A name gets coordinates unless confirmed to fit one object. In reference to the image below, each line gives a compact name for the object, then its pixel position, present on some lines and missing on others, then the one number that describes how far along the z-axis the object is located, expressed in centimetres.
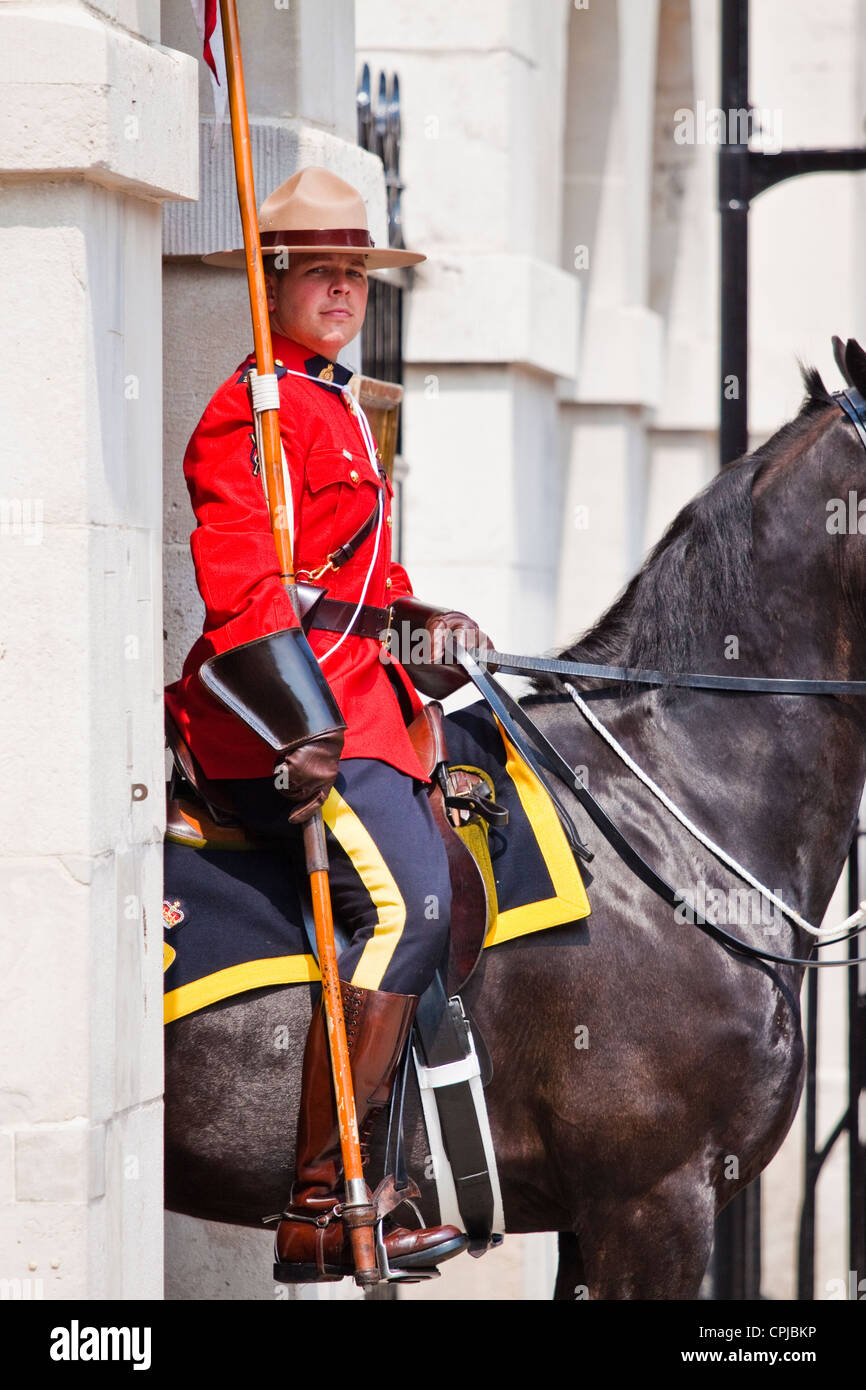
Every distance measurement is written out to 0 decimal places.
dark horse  732
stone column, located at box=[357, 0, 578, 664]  1426
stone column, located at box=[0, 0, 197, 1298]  610
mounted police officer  680
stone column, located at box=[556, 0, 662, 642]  1814
